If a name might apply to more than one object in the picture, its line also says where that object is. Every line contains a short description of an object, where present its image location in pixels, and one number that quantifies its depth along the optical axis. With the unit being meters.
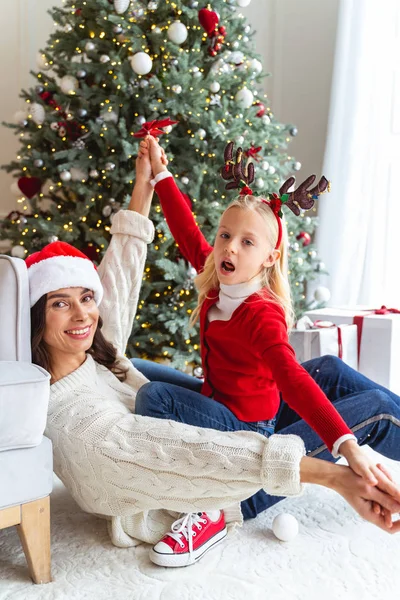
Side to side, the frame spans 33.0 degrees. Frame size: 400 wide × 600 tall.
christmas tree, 3.02
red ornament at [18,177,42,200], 3.33
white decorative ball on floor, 1.72
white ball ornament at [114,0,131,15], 2.98
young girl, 1.62
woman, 1.36
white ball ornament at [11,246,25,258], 3.18
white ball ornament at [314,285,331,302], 3.30
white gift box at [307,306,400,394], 2.73
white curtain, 3.63
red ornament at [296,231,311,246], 3.45
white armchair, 1.40
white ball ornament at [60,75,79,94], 3.11
